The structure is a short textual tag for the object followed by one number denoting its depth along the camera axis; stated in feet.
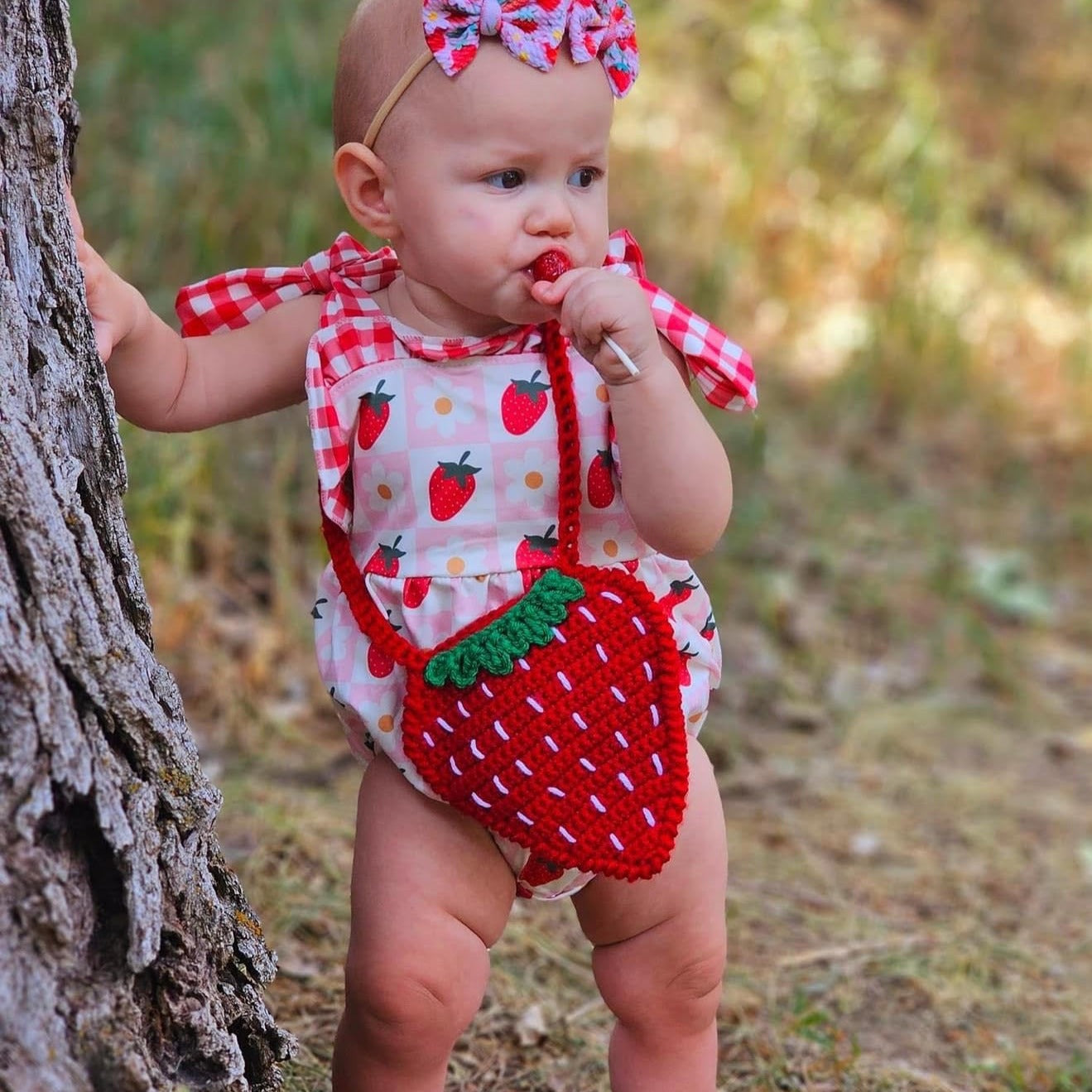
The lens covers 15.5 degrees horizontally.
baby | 6.49
